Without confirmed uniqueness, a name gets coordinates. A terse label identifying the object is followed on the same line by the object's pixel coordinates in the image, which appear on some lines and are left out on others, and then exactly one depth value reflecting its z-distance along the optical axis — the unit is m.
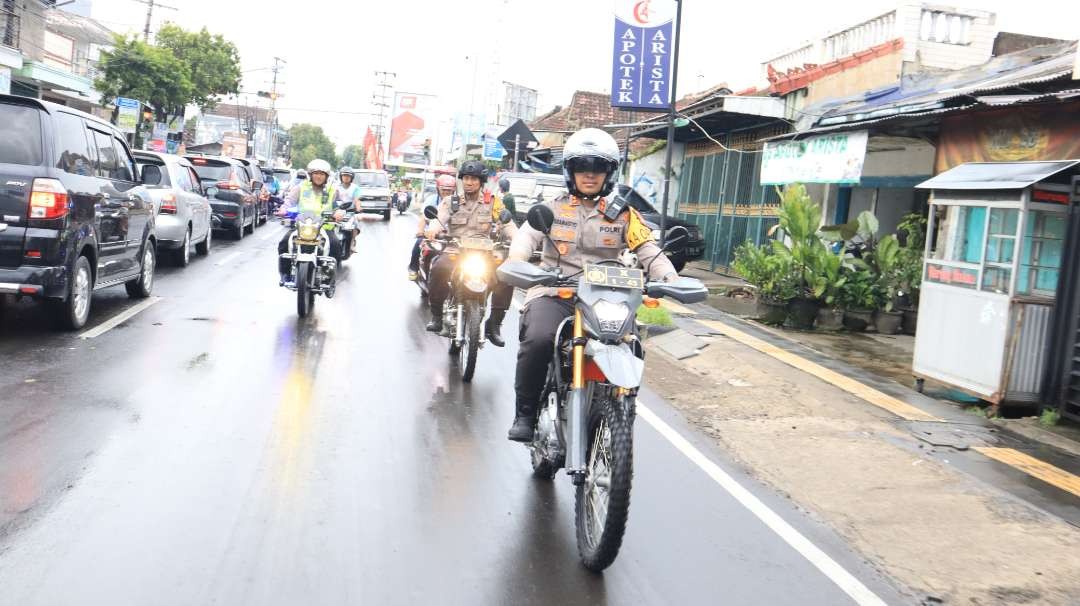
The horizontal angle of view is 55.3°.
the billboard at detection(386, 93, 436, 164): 68.81
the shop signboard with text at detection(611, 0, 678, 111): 16.11
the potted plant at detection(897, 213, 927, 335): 13.56
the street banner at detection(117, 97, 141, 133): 35.59
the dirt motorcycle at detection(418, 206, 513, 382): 8.53
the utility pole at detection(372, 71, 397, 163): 105.28
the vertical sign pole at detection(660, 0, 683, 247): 14.33
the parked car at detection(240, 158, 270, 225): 26.75
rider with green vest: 11.88
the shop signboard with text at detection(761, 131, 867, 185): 13.80
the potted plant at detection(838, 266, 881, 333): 13.48
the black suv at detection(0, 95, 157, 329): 8.34
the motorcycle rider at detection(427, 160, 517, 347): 9.73
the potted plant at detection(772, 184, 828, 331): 13.37
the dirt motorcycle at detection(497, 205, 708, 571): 4.29
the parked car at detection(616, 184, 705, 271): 19.12
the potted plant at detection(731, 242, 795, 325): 13.66
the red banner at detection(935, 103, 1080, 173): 10.04
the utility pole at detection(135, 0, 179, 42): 42.56
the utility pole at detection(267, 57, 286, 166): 76.51
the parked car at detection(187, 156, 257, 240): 22.14
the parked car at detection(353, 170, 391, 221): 36.85
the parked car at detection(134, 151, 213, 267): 15.38
